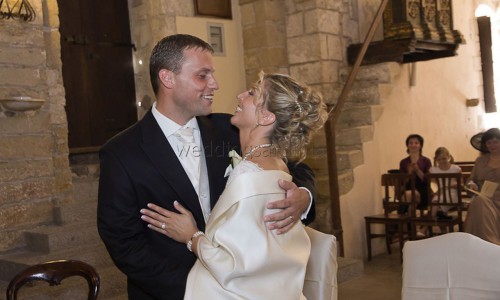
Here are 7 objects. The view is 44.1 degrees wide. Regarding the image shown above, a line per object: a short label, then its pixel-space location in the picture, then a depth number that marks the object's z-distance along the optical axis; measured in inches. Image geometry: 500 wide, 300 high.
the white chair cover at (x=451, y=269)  85.6
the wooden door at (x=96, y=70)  224.4
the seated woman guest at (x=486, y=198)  208.1
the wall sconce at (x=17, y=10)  174.4
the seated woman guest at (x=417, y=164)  260.1
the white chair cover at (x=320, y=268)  95.5
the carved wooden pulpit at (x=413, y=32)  253.6
